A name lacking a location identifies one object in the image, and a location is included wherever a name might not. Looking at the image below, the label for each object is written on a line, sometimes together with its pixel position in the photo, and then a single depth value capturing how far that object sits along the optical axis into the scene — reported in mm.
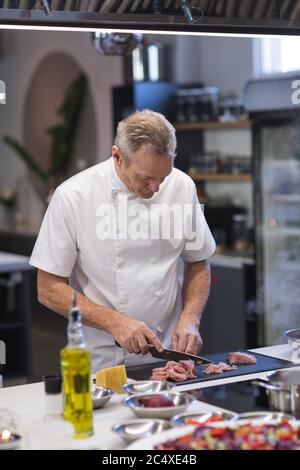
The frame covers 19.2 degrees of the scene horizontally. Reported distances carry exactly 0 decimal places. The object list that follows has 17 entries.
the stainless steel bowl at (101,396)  2523
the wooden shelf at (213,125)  6890
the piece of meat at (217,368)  2924
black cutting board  2885
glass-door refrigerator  5875
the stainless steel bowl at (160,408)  2367
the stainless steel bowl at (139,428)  2189
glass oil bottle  2227
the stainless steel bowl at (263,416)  2283
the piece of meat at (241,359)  3057
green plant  9023
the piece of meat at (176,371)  2834
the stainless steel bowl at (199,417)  2285
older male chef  3189
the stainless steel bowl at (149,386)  2637
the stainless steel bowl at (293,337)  3127
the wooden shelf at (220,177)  6859
